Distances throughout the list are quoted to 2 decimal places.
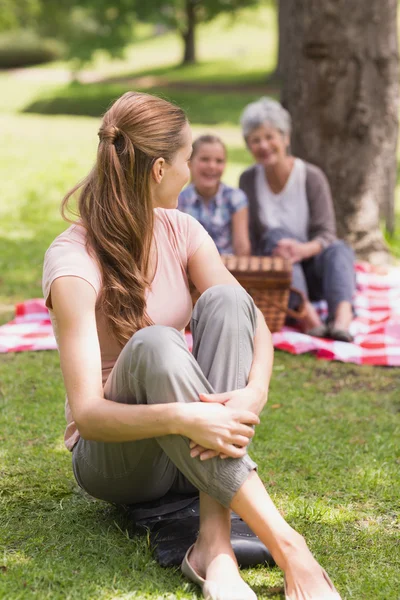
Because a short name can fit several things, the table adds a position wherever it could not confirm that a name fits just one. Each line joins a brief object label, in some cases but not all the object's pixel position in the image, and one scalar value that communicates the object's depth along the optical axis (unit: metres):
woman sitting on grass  4.18
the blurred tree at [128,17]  37.47
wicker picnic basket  9.07
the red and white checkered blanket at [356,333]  8.85
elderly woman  9.76
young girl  9.97
